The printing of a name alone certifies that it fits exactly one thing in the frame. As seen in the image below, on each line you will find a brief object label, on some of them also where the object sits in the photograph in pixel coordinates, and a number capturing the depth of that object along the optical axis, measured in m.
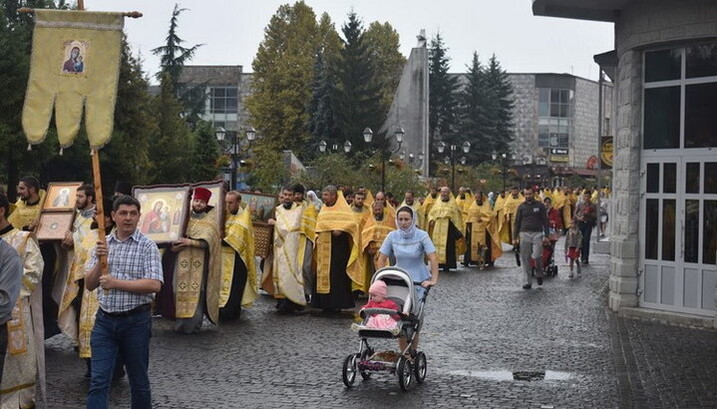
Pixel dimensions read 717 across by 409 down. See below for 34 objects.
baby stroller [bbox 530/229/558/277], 21.97
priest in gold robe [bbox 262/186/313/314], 15.88
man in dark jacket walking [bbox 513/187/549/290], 19.62
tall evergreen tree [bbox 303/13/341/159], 69.12
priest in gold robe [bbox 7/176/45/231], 12.52
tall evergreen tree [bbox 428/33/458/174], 83.62
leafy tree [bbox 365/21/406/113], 81.44
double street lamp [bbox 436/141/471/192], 53.28
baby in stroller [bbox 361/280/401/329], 9.65
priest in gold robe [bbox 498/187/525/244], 29.41
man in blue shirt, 6.88
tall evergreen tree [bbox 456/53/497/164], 84.56
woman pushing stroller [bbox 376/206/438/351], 10.47
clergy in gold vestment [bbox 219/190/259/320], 14.88
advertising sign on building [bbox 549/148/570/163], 104.56
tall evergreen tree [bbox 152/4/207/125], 77.50
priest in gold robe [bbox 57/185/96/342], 10.12
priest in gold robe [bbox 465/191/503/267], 26.67
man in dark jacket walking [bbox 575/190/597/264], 25.44
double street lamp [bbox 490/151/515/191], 59.53
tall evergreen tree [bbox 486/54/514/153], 87.11
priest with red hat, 13.41
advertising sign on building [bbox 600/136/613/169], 24.19
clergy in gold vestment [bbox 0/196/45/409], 7.71
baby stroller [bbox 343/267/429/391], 9.63
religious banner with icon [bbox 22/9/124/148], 7.16
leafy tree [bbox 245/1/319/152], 72.38
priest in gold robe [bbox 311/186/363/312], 15.78
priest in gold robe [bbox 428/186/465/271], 24.75
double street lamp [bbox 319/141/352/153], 42.62
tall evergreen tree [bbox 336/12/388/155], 68.38
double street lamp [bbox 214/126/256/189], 36.41
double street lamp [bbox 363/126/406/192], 33.41
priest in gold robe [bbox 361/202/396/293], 15.52
